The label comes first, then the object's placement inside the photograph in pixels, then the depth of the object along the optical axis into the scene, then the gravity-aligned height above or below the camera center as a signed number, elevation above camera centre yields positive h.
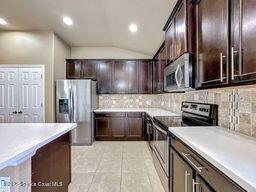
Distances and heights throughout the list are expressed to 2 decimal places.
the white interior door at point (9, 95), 3.48 +0.02
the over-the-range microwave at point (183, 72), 1.52 +0.25
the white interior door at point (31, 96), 3.46 -0.01
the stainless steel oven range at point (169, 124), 1.65 -0.36
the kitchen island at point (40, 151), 0.97 -0.41
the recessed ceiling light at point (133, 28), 2.89 +1.36
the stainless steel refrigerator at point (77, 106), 3.60 -0.27
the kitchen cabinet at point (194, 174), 0.75 -0.50
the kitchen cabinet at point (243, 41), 0.83 +0.32
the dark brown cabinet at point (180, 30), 1.55 +0.77
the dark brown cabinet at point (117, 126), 3.91 -0.81
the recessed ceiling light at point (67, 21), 3.02 +1.56
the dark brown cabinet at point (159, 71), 3.15 +0.58
